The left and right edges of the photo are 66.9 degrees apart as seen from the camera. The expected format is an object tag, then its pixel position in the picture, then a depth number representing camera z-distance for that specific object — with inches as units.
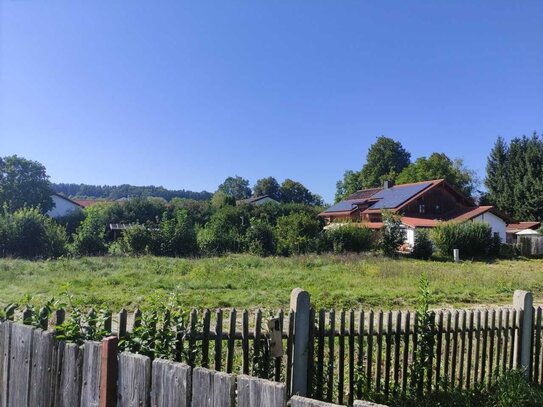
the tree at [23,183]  1557.6
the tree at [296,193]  3484.3
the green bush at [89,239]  945.6
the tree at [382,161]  2559.1
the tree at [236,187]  4286.4
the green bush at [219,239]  1044.5
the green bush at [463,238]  1080.2
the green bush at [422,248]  1061.8
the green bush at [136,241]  975.6
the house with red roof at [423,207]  1341.2
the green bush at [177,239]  986.1
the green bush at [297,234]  1066.7
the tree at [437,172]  2160.4
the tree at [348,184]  2634.6
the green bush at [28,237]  917.8
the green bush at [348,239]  1075.9
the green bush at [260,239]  1066.7
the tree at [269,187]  3550.7
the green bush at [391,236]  1048.2
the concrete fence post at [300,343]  156.9
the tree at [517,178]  1779.0
